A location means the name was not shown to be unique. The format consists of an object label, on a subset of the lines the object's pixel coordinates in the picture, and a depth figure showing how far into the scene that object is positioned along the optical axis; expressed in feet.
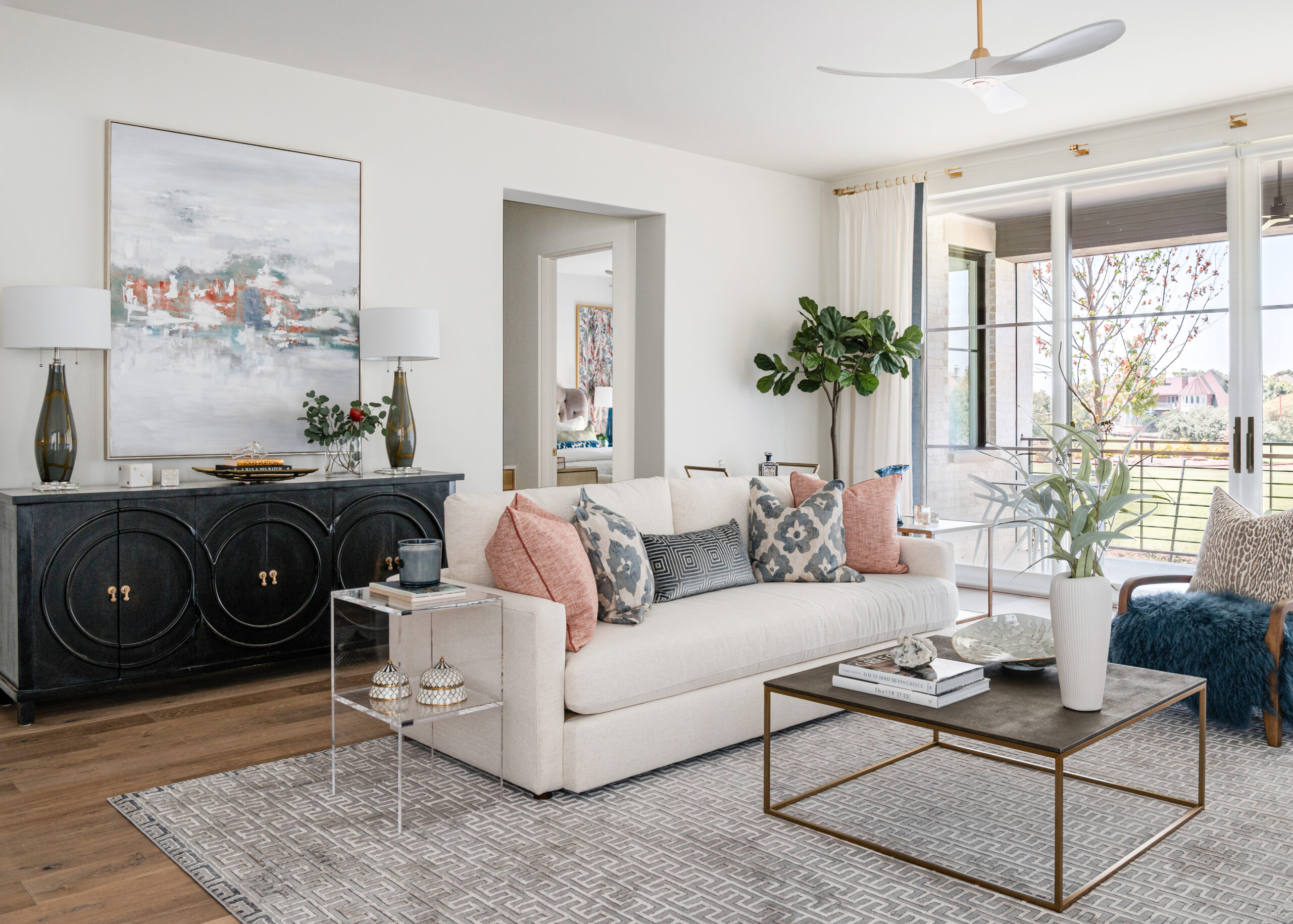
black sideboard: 11.96
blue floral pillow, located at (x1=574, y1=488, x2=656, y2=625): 10.73
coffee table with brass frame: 7.54
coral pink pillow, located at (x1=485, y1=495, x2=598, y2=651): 9.93
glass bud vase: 15.76
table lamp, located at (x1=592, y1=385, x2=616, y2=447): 35.70
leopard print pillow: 12.28
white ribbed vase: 8.30
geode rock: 8.77
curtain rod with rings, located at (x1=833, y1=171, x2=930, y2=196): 22.22
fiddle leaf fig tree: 21.20
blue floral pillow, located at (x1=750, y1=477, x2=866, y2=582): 13.23
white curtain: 22.35
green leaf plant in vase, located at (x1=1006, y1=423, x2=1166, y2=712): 8.30
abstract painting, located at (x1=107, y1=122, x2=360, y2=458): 14.01
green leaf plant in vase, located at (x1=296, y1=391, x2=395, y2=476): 15.33
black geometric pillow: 12.02
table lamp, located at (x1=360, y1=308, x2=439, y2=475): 15.51
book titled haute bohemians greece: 8.41
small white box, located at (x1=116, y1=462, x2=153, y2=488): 13.00
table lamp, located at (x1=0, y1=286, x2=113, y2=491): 12.25
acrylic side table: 9.32
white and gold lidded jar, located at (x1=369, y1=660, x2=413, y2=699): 9.50
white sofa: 9.41
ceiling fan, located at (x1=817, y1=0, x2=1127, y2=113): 10.36
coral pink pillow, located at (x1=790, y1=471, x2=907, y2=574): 13.87
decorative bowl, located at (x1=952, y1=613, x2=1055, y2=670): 9.65
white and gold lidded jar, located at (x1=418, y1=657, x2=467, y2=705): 9.38
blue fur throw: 11.28
